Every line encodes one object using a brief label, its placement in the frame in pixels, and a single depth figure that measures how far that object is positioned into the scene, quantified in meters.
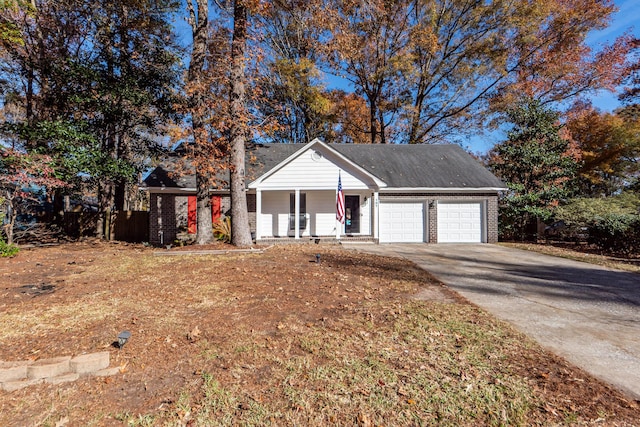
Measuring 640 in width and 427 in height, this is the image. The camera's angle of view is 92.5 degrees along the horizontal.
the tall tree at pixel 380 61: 19.77
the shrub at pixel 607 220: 11.64
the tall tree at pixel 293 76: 19.11
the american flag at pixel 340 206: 12.53
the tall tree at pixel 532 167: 15.09
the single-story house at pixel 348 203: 13.52
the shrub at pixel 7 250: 9.35
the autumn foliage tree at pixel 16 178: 10.16
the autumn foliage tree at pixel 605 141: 20.20
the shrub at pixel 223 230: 13.09
